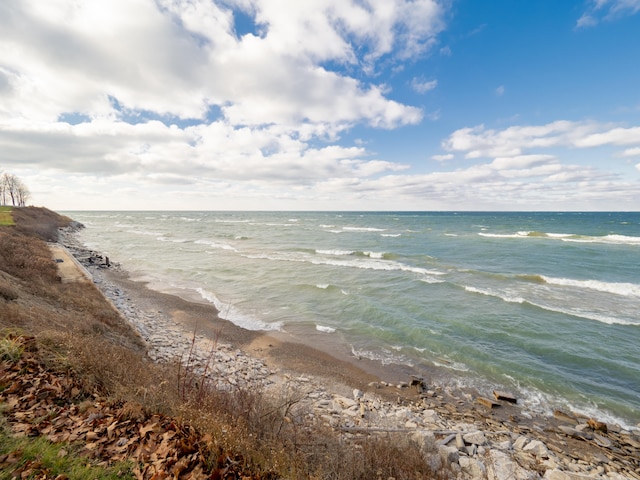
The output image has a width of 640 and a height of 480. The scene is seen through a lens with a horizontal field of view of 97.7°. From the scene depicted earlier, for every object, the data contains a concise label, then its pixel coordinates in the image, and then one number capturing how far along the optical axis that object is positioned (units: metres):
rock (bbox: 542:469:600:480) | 5.70
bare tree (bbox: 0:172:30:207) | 79.88
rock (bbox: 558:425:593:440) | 7.95
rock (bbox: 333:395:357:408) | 8.71
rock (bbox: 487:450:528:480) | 5.70
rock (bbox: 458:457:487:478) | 5.66
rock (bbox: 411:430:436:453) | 6.09
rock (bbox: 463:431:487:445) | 6.81
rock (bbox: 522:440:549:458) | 6.63
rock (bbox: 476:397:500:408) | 9.35
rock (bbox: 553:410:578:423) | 8.75
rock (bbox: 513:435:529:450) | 6.97
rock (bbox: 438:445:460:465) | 5.80
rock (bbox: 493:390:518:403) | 9.66
